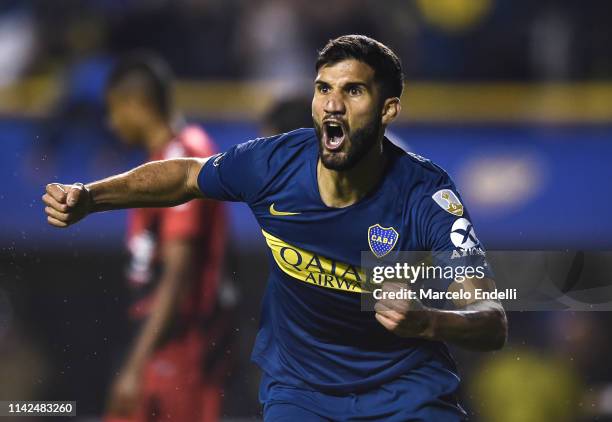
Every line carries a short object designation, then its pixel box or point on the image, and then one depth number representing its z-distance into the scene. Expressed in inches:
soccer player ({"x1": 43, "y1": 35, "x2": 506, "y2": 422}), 336.9
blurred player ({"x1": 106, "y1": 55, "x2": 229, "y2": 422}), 495.8
